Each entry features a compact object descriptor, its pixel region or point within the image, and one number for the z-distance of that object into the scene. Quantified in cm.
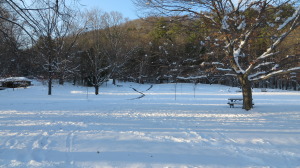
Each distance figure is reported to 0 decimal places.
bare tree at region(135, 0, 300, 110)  812
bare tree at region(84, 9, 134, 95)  2450
